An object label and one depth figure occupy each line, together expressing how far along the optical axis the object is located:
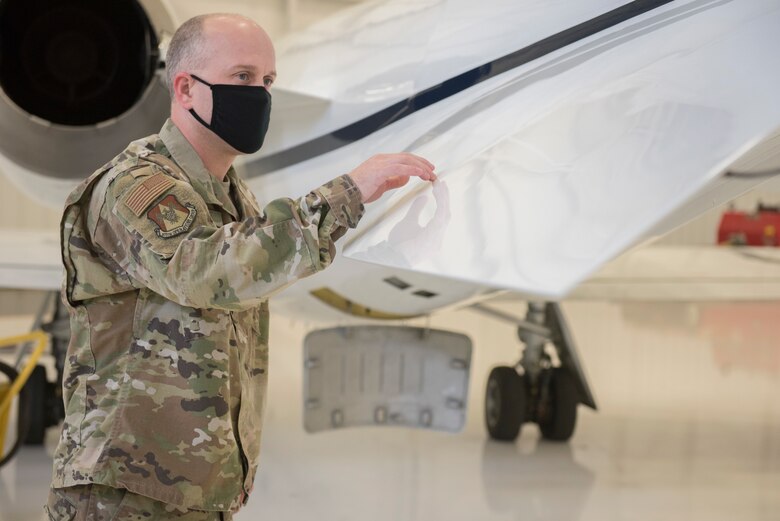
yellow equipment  5.61
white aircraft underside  2.19
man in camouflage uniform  2.18
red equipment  11.66
